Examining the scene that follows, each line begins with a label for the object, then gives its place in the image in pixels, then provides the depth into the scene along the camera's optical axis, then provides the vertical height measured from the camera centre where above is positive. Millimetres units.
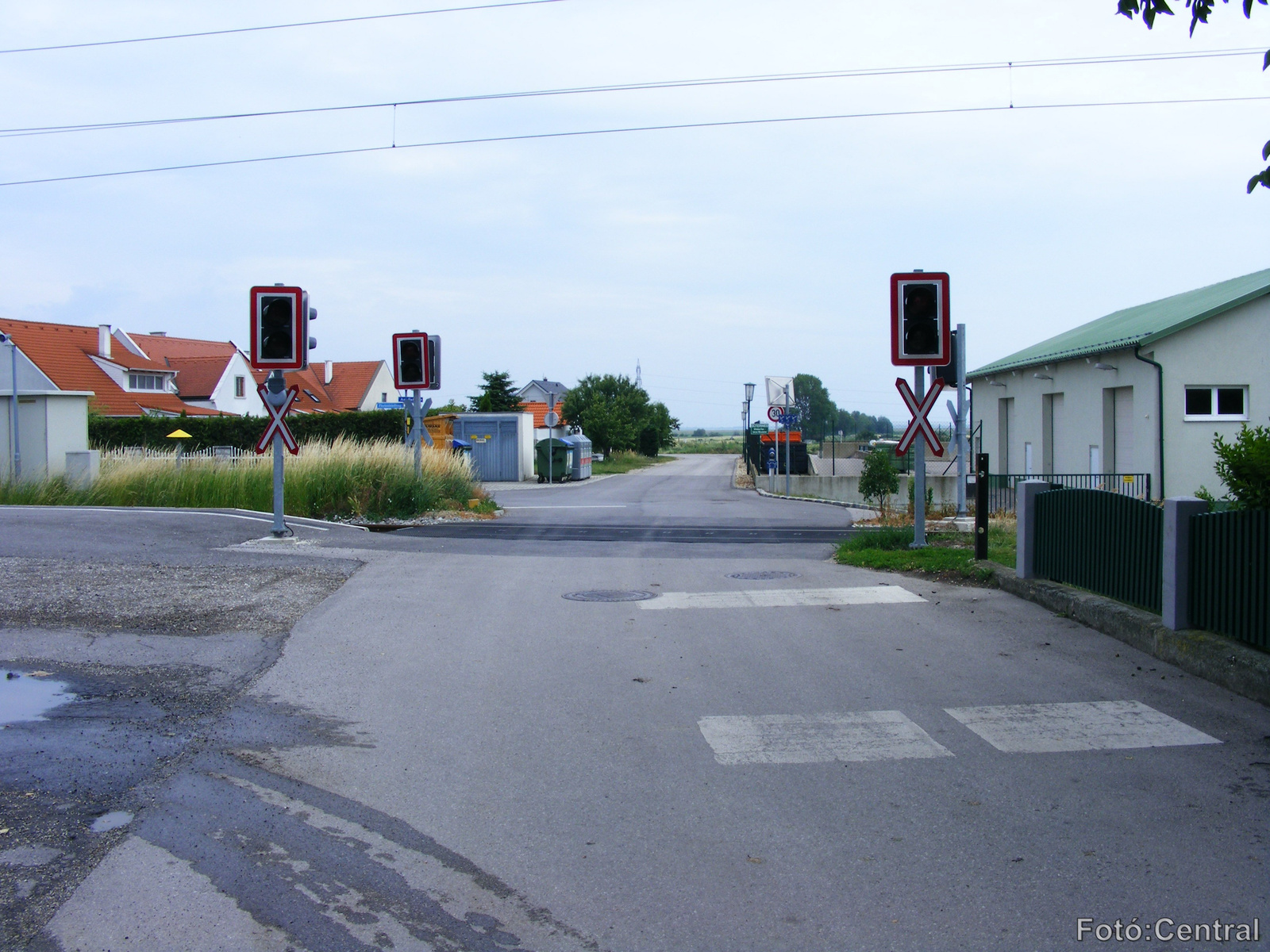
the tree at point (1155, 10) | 5922 +2626
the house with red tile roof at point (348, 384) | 76312 +6094
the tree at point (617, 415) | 71250 +3537
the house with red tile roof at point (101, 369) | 46094 +4757
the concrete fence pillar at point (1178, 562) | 7117 -757
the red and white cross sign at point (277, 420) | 13906 +586
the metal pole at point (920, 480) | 12445 -283
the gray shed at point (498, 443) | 40250 +734
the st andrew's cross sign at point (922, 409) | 12617 +591
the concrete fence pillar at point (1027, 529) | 9812 -709
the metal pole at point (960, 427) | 15617 +474
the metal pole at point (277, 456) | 13781 +101
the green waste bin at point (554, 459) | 40344 +88
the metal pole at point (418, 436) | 19547 +499
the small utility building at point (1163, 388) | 20250 +1402
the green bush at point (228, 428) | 38094 +1352
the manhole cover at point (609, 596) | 9945 -1338
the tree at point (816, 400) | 149962 +9253
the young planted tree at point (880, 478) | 21062 -417
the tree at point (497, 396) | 66625 +4456
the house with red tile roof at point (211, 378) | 59094 +5086
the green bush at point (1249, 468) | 6422 -92
